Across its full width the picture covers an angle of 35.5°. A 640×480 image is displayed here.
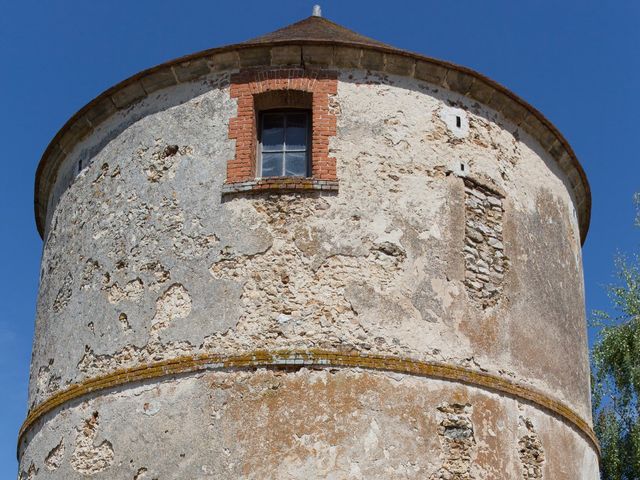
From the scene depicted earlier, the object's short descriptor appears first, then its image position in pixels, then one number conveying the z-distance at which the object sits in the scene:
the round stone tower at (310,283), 9.61
